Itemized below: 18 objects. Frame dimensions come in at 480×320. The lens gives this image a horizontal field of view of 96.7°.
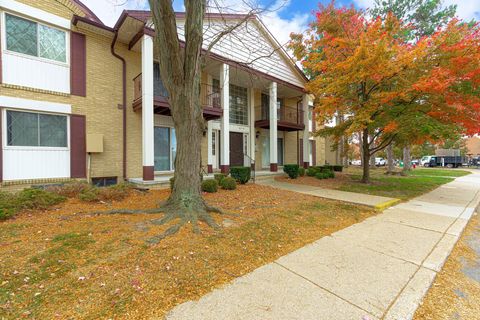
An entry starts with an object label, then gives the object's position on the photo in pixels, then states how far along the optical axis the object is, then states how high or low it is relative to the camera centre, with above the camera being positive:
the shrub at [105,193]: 5.91 -0.98
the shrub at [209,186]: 7.52 -0.95
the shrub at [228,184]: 8.16 -0.96
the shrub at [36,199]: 5.05 -0.96
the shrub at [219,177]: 8.46 -0.73
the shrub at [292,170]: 11.82 -0.64
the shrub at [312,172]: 13.11 -0.84
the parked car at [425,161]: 39.91 -0.72
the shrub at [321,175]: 12.39 -0.98
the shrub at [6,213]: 4.45 -1.12
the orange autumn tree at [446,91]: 7.24 +2.46
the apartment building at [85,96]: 7.00 +2.43
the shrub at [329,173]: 12.77 -0.90
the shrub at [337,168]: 17.34 -0.80
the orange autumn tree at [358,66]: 8.11 +3.67
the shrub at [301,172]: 12.54 -0.81
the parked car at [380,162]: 41.44 -0.86
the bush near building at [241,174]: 9.32 -0.66
